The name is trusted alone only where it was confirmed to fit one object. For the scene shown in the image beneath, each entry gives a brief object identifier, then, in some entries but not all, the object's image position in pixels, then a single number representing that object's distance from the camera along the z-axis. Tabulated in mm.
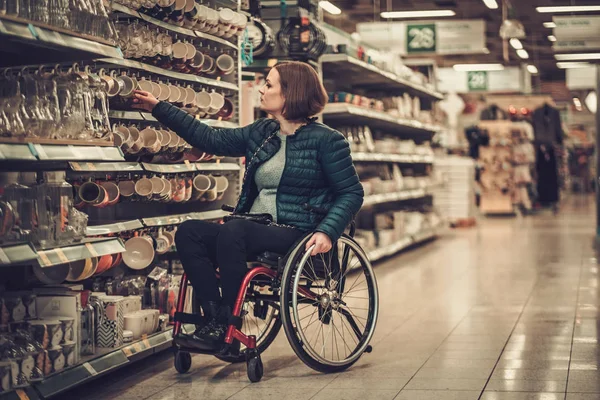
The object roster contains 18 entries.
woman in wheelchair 3699
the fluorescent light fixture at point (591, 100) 18334
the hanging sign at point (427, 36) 14125
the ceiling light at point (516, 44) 20020
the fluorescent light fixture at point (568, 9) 15508
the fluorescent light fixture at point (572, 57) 21262
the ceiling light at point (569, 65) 22934
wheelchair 3594
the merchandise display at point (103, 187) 3100
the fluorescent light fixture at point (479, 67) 21219
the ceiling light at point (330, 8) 15144
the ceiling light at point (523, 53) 21900
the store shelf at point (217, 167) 4809
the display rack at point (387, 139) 7980
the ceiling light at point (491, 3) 15892
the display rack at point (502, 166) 15734
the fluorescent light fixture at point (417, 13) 15342
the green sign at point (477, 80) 19969
